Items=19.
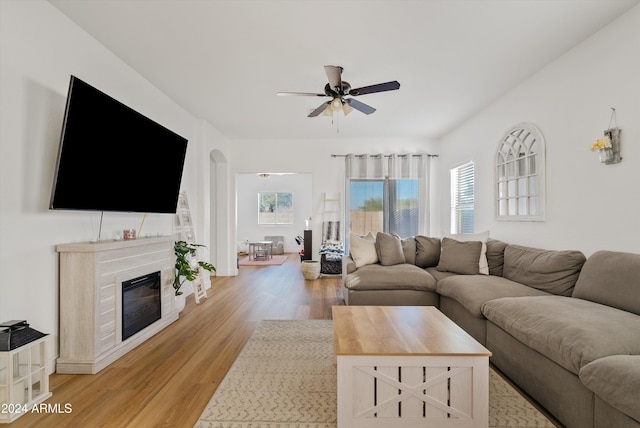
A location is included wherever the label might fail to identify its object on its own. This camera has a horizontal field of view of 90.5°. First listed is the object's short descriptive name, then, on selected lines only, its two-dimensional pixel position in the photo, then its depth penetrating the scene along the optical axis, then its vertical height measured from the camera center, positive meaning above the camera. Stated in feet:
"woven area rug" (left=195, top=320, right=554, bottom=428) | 5.94 -3.82
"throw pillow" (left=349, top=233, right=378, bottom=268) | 13.55 -1.46
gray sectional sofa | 5.03 -2.16
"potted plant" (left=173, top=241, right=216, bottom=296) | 12.60 -1.98
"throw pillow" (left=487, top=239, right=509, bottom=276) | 11.86 -1.49
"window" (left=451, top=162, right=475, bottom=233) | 17.12 +1.14
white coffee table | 5.45 -2.94
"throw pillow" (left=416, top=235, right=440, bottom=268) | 14.32 -1.64
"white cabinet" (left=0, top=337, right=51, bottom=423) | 5.95 -3.29
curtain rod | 20.74 +4.07
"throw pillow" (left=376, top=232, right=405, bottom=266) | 13.51 -1.39
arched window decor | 11.12 +1.69
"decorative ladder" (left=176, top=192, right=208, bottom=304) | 14.46 -0.63
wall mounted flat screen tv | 7.34 +1.66
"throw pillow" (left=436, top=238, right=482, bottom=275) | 12.03 -1.54
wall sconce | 8.15 +1.92
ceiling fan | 9.55 +4.07
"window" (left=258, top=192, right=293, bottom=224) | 34.99 +0.46
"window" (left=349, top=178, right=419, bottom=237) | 20.80 +0.76
